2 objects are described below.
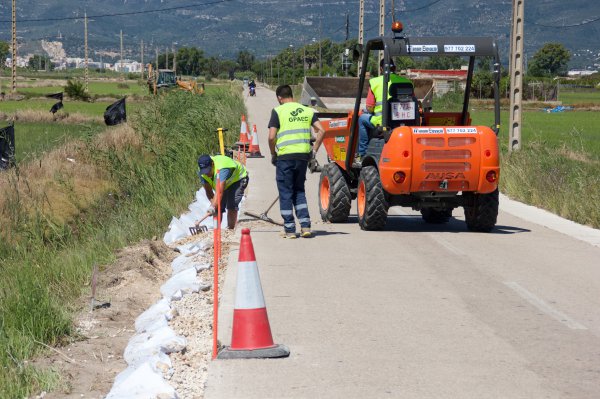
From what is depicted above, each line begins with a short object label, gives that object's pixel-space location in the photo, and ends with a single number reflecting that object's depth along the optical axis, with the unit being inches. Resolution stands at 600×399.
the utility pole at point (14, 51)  2997.5
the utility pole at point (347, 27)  4068.2
